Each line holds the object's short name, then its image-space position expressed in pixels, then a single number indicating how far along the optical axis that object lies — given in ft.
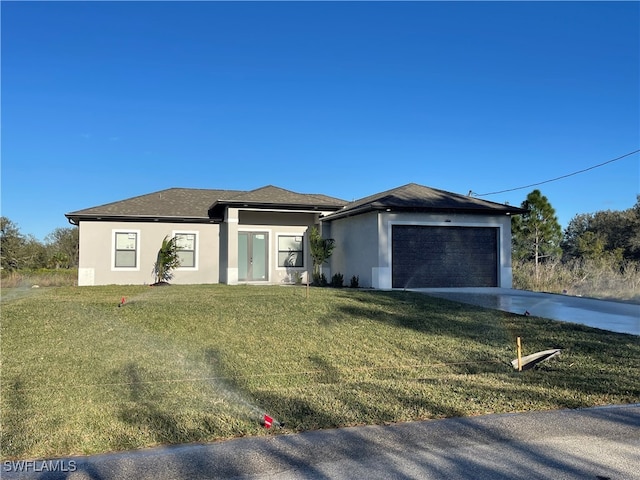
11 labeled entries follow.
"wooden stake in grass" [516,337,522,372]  21.89
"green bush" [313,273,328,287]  67.05
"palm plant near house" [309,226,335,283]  64.59
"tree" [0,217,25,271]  83.73
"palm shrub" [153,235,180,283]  65.21
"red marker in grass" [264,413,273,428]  14.79
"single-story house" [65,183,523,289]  56.34
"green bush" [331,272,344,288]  63.15
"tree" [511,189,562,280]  85.66
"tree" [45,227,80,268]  108.17
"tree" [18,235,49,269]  86.74
